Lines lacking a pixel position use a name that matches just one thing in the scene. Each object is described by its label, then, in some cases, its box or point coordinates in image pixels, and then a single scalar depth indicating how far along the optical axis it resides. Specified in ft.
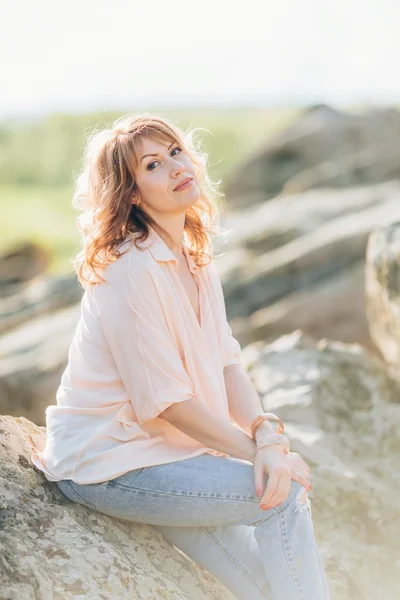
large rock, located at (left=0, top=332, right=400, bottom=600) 9.89
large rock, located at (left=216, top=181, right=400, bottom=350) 35.83
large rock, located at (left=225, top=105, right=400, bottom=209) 50.96
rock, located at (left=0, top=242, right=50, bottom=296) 58.23
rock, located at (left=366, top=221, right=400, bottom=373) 20.93
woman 10.61
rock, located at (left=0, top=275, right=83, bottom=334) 40.86
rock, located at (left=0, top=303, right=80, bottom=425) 30.89
